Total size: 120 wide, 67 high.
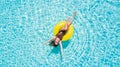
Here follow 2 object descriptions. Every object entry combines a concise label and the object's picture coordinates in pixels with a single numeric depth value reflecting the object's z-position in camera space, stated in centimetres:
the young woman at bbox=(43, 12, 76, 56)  475
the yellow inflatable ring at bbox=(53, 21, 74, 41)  488
